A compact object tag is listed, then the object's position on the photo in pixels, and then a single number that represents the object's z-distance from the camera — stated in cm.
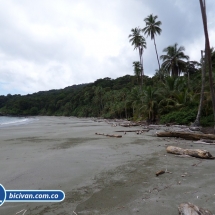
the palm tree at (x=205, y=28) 1094
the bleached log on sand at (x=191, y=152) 568
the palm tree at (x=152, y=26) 3541
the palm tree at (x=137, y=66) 5047
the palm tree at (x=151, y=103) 2272
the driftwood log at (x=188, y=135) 917
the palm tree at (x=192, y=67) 4225
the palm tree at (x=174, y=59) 3653
